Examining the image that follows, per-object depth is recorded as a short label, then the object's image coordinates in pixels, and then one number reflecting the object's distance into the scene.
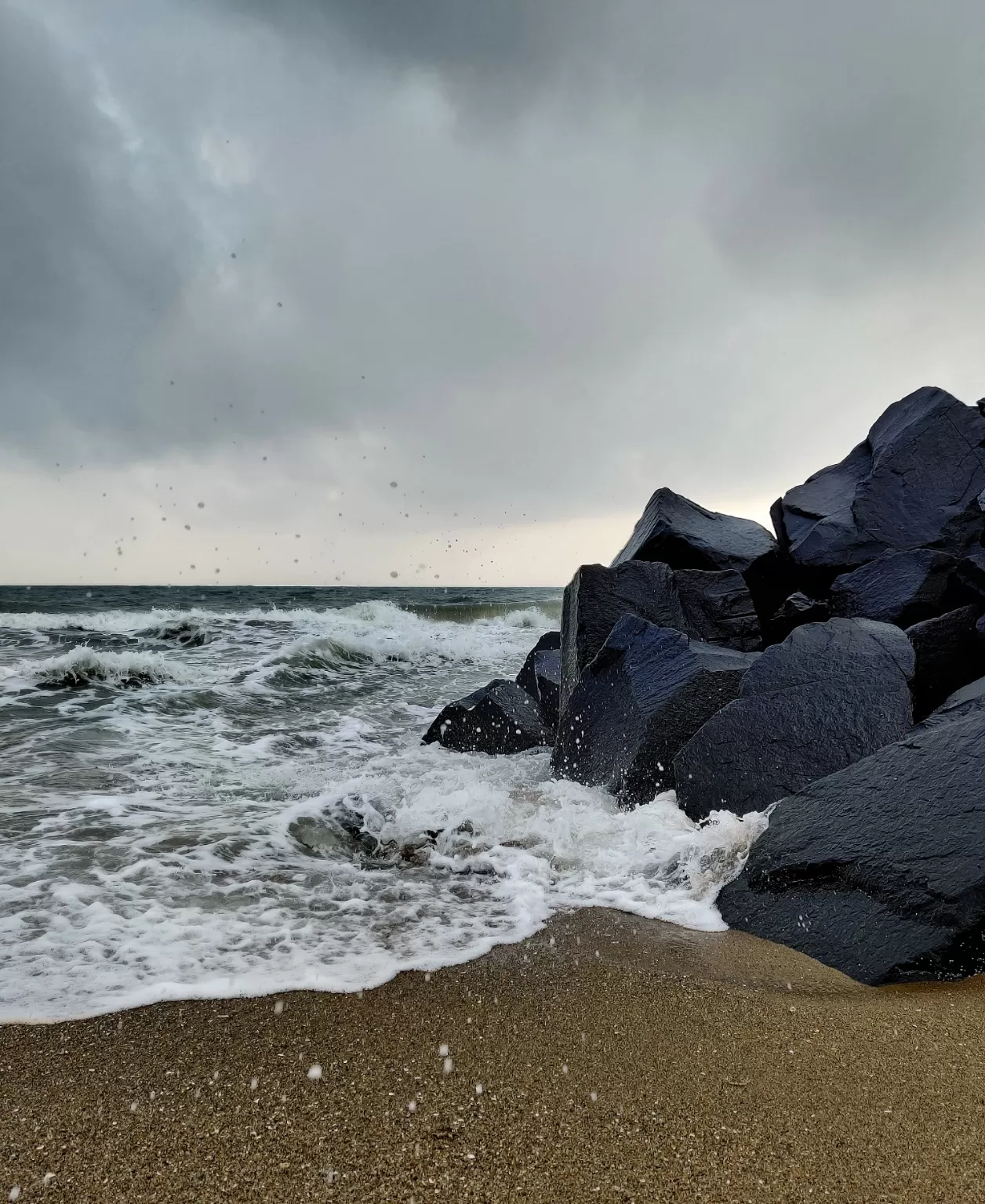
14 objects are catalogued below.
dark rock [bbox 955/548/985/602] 5.13
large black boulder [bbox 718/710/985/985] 2.29
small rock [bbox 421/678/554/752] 6.04
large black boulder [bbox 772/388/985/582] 6.21
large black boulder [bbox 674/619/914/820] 3.43
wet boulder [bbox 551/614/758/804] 4.05
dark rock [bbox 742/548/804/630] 6.55
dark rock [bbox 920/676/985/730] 3.14
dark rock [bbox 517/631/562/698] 7.42
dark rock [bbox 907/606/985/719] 4.24
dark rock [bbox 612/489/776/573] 6.31
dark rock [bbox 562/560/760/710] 5.29
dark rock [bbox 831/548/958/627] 5.09
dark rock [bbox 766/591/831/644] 5.61
